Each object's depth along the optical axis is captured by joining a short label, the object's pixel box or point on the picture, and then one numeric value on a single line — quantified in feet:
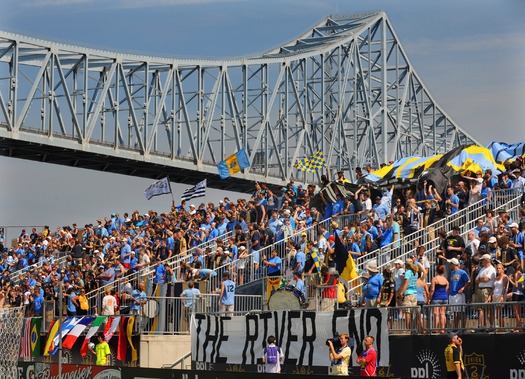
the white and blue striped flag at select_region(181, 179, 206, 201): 150.30
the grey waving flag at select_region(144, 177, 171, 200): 156.56
